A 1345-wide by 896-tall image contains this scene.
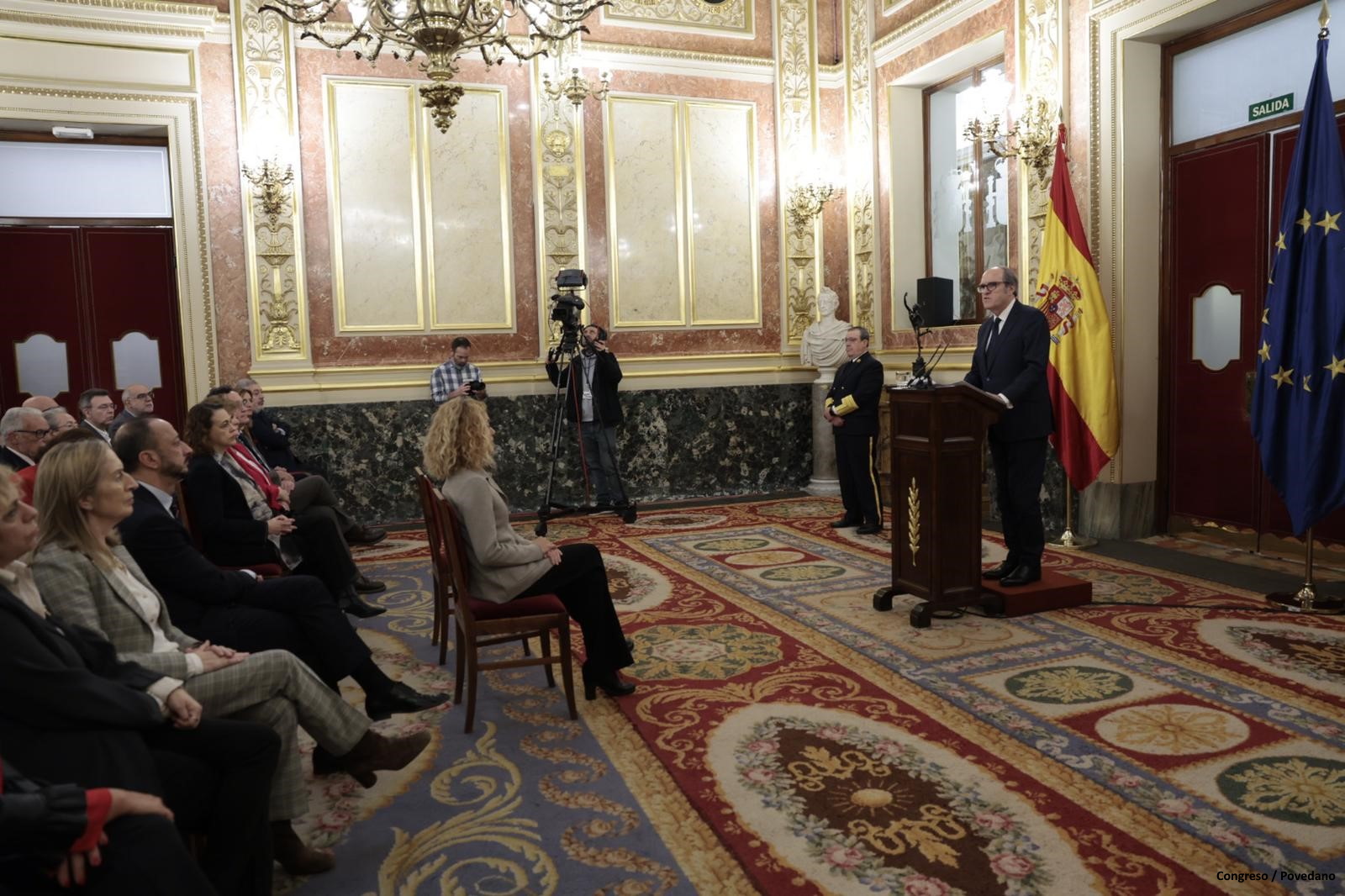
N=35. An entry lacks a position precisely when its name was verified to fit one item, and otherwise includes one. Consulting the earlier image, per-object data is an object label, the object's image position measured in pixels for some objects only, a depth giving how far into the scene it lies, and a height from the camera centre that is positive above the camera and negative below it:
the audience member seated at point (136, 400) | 5.77 -0.08
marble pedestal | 8.85 -0.80
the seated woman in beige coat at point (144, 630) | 2.24 -0.60
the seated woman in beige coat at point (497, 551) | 3.38 -0.63
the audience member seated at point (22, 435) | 4.34 -0.20
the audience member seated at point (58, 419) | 4.72 -0.15
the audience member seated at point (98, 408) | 5.46 -0.11
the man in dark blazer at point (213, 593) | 2.90 -0.66
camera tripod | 7.33 -0.27
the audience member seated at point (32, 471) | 2.41 -0.29
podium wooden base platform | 4.59 -1.15
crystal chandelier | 4.38 +1.65
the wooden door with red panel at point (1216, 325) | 5.82 +0.17
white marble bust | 8.60 +0.25
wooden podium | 4.42 -0.62
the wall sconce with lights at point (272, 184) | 7.36 +1.52
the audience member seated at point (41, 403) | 5.00 -0.07
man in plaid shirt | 7.73 +0.01
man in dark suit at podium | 4.72 -0.25
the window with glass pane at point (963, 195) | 7.57 +1.36
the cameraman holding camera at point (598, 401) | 7.67 -0.23
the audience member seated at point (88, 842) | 1.55 -0.77
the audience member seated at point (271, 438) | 6.50 -0.38
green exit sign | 5.56 +1.42
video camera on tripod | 7.25 +0.49
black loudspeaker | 7.17 +0.47
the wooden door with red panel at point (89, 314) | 7.30 +0.58
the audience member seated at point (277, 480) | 4.50 -0.50
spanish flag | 6.06 +0.05
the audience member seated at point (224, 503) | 3.80 -0.48
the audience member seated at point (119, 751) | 1.67 -0.73
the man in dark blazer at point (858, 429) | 6.98 -0.48
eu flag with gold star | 4.53 +0.09
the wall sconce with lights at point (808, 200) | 8.73 +1.50
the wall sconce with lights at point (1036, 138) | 6.54 +1.49
